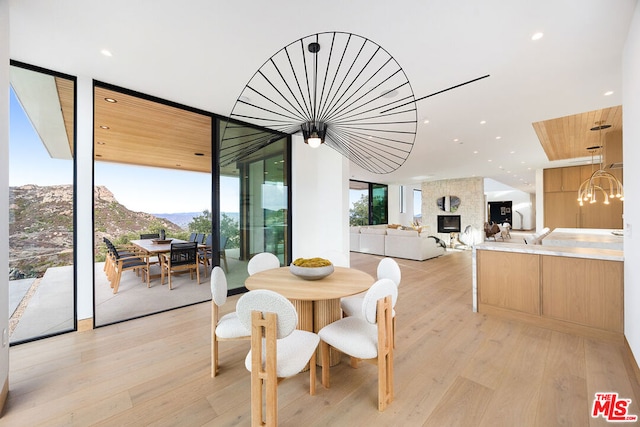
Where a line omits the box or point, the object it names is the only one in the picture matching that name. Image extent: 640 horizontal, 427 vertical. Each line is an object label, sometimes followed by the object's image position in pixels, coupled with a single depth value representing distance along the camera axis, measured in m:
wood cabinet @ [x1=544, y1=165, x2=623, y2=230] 6.58
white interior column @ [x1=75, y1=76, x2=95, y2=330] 2.68
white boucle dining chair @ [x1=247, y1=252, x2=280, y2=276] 2.72
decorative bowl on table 2.11
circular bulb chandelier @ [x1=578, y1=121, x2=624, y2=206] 3.86
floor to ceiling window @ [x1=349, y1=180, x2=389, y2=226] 11.32
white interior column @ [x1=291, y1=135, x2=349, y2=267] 4.60
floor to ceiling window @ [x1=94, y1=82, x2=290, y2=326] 3.47
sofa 6.54
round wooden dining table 1.86
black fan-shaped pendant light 2.05
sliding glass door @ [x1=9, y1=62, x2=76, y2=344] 2.45
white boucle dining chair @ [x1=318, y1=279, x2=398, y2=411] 1.59
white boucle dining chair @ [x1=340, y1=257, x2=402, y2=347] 2.25
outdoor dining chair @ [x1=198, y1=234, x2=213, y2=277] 5.18
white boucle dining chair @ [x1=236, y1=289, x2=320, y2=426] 1.33
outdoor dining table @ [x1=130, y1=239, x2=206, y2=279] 4.66
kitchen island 2.49
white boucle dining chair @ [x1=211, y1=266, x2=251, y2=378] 1.82
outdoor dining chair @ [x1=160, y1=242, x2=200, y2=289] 4.47
